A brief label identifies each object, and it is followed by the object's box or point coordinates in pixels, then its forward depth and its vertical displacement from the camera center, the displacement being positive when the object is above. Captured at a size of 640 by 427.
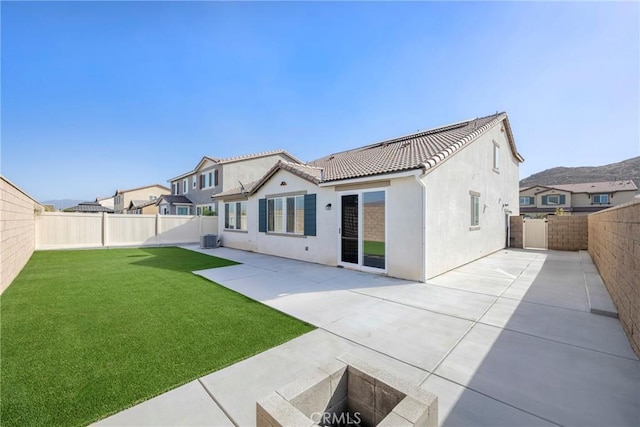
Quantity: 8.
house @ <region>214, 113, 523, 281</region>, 7.76 +0.43
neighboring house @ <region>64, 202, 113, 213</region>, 35.44 +1.21
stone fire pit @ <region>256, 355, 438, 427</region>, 1.62 -1.27
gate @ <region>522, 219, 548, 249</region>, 15.05 -1.09
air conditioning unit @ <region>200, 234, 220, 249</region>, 15.82 -1.49
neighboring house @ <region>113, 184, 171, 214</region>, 40.12 +3.43
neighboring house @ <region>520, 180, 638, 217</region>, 38.59 +2.68
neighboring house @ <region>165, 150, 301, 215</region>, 22.42 +3.45
